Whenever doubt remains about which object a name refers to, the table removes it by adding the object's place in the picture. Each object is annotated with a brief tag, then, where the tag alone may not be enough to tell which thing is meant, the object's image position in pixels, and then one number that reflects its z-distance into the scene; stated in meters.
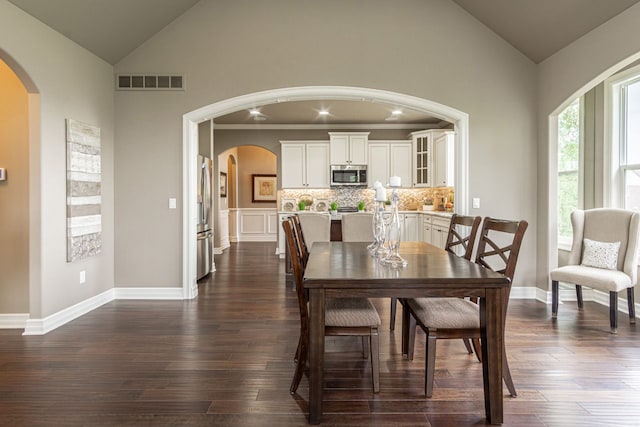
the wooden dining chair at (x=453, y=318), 2.35
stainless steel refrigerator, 5.89
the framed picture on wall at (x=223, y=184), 10.38
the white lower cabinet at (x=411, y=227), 8.03
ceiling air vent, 4.86
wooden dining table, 2.11
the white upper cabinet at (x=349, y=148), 8.70
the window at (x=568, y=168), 4.97
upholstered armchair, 3.84
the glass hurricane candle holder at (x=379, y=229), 2.93
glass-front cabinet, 8.20
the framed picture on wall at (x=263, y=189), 11.85
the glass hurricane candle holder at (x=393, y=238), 2.64
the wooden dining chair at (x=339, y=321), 2.41
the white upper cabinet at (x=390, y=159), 8.73
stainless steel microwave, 8.74
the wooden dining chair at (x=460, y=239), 3.04
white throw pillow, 4.09
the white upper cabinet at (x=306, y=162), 8.83
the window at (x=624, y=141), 4.32
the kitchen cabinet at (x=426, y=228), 7.33
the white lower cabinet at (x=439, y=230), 6.36
